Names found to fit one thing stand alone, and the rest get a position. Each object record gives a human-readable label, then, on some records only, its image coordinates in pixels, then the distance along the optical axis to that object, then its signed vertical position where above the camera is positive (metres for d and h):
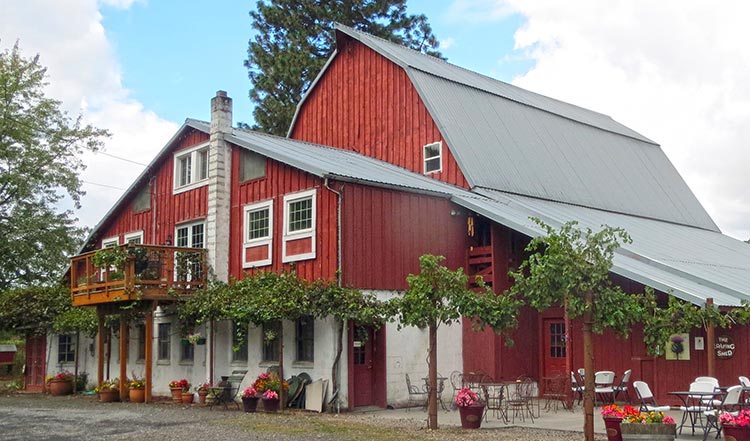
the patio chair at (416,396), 17.71 -1.53
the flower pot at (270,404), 16.58 -1.56
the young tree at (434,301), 13.19 +0.38
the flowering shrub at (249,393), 16.89 -1.36
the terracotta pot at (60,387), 23.58 -1.74
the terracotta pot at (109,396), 20.52 -1.72
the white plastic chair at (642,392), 12.83 -1.04
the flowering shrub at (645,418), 10.25 -1.15
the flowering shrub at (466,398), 13.65 -1.19
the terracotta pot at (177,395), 19.92 -1.65
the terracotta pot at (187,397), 19.73 -1.69
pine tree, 36.78 +13.08
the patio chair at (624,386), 17.02 -1.27
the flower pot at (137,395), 20.27 -1.68
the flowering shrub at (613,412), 10.62 -1.12
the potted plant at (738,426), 9.95 -1.21
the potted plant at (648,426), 10.12 -1.24
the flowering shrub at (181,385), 20.11 -1.43
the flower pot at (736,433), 9.95 -1.29
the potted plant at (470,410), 13.65 -1.40
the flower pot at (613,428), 10.58 -1.30
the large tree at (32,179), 31.08 +5.53
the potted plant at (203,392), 19.11 -1.51
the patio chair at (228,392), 18.09 -1.44
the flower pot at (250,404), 16.92 -1.59
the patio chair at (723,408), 11.87 -1.25
